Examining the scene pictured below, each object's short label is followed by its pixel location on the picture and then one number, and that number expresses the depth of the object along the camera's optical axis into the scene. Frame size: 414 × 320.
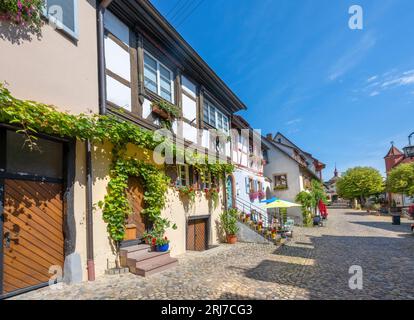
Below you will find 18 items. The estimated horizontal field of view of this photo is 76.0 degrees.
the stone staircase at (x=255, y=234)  11.87
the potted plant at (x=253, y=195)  16.13
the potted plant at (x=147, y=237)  7.41
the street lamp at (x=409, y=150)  12.65
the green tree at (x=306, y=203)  20.78
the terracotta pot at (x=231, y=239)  11.82
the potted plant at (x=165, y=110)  8.40
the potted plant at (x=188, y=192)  9.43
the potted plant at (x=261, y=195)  17.30
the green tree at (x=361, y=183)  44.34
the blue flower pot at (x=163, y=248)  7.38
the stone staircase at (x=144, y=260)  6.37
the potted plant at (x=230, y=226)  11.88
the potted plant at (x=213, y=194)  11.34
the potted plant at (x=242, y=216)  12.79
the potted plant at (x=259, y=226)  12.32
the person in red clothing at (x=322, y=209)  21.73
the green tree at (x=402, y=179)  28.94
